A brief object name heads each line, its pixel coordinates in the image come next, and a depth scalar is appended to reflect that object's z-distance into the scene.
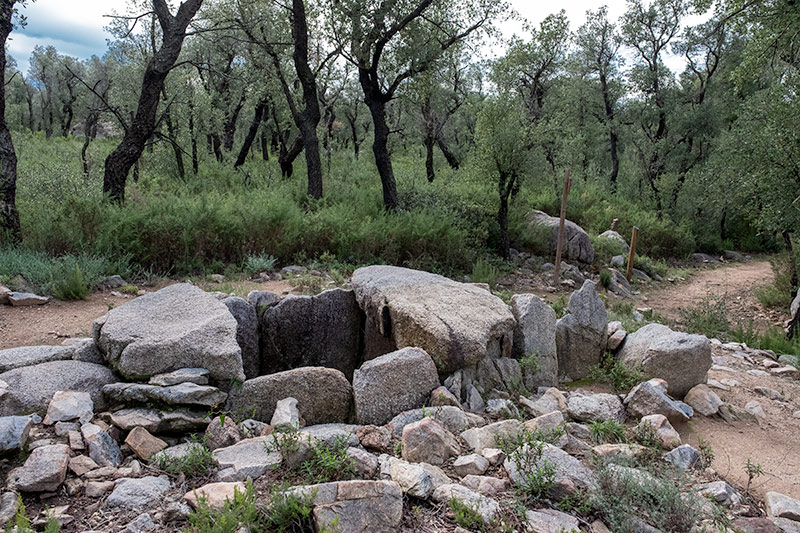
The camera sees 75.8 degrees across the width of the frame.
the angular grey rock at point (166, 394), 3.69
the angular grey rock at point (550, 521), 2.71
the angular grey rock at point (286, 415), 3.53
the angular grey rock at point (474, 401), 4.34
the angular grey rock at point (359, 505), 2.56
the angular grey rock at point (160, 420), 3.54
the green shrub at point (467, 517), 2.66
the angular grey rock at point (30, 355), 4.08
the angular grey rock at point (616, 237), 15.41
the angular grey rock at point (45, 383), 3.57
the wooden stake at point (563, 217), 10.77
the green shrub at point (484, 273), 10.86
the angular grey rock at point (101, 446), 3.14
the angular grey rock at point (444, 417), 3.81
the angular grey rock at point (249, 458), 2.99
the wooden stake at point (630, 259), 12.51
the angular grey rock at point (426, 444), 3.31
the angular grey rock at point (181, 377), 3.81
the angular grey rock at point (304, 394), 4.07
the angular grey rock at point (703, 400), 4.57
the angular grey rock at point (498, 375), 4.77
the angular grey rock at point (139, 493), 2.75
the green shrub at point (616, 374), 5.06
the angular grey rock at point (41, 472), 2.77
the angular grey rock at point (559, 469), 2.99
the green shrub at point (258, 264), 8.80
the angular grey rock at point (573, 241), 13.79
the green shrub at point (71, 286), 6.48
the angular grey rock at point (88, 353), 4.27
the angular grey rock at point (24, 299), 6.07
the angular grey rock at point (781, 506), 3.05
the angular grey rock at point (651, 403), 4.30
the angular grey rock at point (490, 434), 3.56
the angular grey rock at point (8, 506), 2.51
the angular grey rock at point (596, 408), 4.29
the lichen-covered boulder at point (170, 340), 3.97
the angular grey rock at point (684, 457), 3.56
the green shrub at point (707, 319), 9.05
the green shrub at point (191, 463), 3.05
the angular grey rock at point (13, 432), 2.99
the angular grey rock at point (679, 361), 4.87
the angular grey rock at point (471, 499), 2.74
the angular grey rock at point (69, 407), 3.45
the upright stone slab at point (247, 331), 5.05
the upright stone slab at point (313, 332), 5.38
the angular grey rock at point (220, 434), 3.50
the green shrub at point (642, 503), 2.78
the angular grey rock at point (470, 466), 3.23
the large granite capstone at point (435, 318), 4.53
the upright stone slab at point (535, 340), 5.11
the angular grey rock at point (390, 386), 4.04
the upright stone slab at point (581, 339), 5.66
